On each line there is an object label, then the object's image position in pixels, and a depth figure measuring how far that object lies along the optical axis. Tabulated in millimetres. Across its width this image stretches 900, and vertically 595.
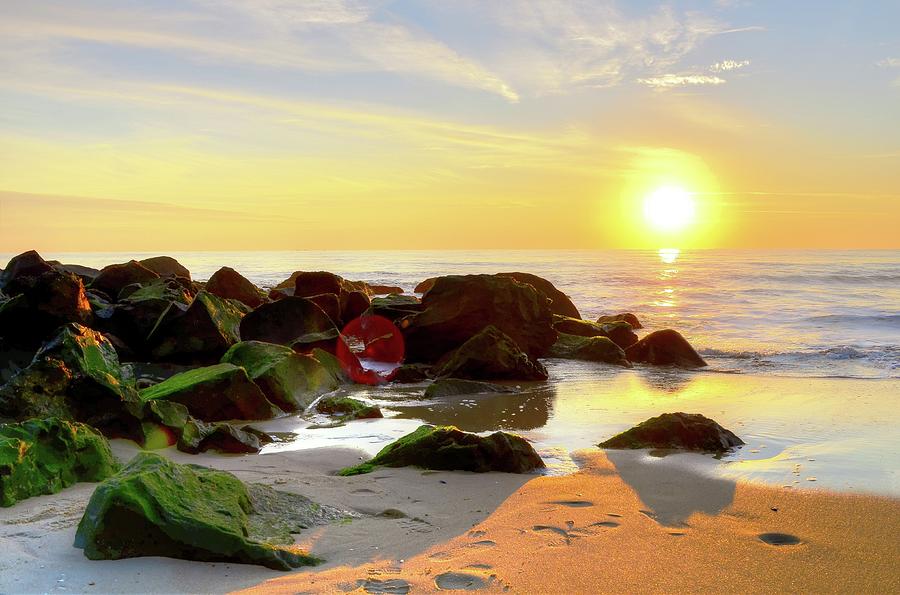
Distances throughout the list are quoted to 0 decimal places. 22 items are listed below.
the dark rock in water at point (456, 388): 9328
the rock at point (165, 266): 20953
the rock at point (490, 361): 10625
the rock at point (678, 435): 6219
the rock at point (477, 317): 12531
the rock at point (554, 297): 17547
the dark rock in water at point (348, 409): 7789
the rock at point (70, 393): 5887
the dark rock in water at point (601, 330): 14953
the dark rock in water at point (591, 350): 13078
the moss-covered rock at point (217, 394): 7277
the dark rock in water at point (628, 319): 19047
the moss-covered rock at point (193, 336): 10500
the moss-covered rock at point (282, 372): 8156
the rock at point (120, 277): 15664
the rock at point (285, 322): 11398
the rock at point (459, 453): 5340
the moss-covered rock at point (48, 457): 4059
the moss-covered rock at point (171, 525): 3314
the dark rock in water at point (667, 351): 12789
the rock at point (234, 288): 16062
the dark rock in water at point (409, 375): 10836
